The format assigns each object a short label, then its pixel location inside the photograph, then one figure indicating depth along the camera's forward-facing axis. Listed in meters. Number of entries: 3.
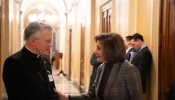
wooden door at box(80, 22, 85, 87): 10.20
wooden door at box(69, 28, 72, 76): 14.40
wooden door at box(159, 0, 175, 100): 3.64
